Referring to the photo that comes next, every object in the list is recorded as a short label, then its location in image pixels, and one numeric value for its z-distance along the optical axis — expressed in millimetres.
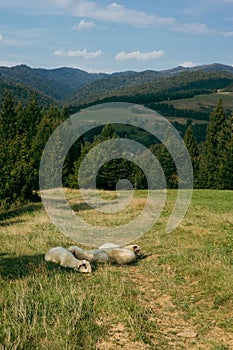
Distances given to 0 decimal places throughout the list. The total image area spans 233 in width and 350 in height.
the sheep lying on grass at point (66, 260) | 11828
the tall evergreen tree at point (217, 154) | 64500
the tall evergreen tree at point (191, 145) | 78438
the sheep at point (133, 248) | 14327
